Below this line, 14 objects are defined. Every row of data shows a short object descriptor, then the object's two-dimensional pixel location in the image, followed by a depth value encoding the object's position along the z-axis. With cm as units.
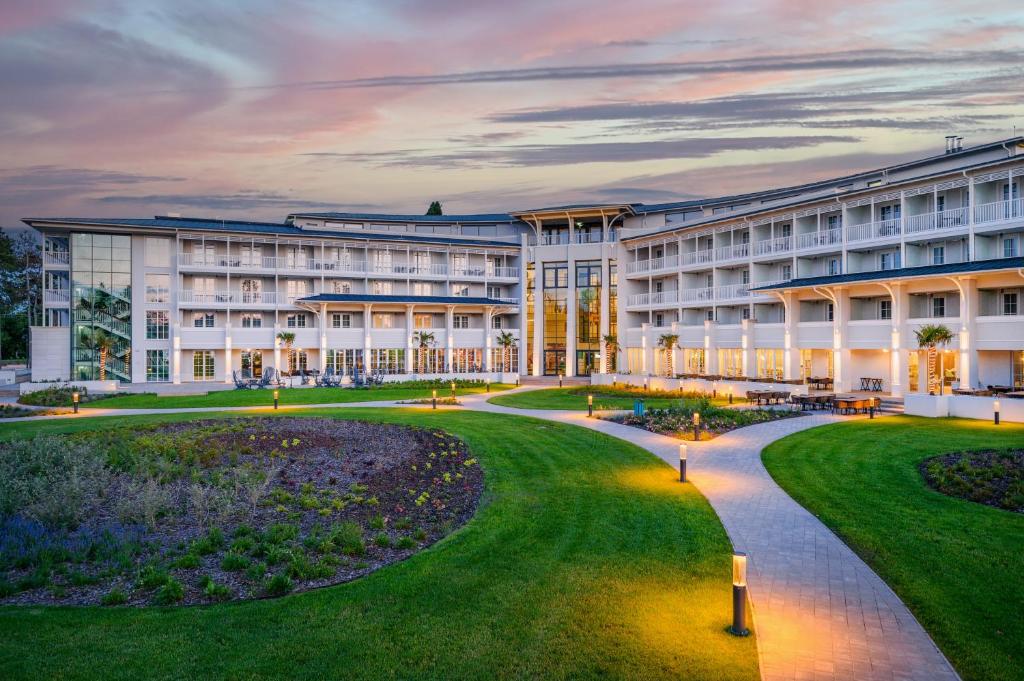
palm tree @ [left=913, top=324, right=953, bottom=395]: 2886
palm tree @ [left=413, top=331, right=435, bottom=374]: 5525
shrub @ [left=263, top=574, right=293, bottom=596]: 894
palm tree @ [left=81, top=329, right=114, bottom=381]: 4647
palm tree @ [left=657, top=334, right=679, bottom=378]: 4744
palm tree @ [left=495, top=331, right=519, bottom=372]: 5562
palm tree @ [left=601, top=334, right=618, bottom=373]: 5916
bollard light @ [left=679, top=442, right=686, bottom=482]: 1566
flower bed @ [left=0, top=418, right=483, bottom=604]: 942
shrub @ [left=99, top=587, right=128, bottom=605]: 859
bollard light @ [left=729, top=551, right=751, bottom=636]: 768
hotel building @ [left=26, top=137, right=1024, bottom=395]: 3481
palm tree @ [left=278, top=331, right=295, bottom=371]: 5197
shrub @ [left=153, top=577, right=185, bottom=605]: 864
